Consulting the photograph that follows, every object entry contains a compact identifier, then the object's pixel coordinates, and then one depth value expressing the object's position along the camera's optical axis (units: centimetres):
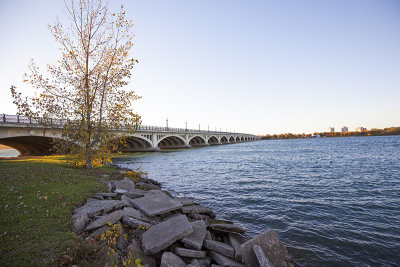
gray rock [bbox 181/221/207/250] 562
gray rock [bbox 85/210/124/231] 588
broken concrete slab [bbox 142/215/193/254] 520
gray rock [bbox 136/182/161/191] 1310
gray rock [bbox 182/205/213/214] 900
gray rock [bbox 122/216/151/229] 655
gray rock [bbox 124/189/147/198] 965
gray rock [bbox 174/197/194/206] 995
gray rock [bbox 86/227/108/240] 544
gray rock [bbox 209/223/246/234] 744
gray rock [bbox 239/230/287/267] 527
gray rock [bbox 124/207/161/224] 702
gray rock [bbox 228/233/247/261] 553
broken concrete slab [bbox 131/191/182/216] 766
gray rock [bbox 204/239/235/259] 568
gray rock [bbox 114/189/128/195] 974
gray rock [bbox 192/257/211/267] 529
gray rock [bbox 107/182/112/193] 1010
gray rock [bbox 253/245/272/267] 482
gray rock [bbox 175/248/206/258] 532
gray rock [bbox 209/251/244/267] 528
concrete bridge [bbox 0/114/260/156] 2500
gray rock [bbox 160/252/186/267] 476
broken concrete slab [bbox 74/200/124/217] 671
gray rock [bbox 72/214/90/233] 575
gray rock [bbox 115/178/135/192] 1089
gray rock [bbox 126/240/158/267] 497
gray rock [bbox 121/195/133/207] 799
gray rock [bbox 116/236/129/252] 528
